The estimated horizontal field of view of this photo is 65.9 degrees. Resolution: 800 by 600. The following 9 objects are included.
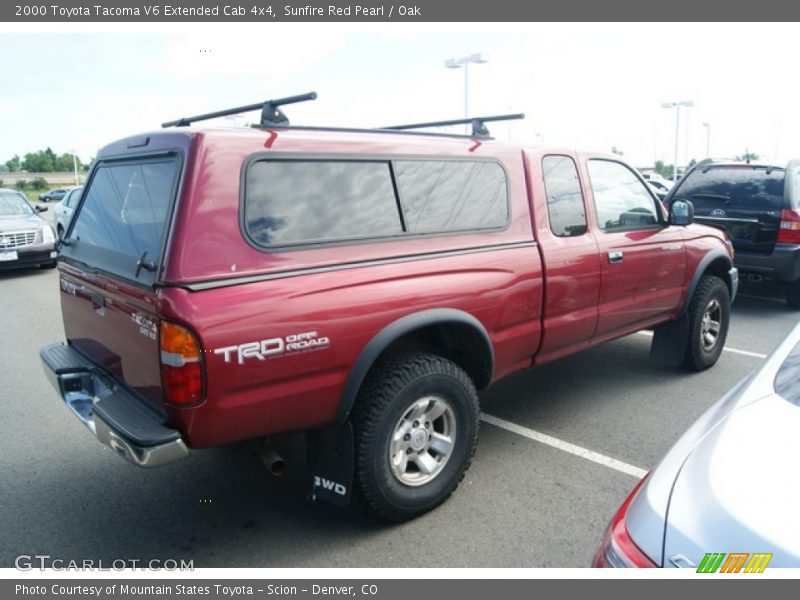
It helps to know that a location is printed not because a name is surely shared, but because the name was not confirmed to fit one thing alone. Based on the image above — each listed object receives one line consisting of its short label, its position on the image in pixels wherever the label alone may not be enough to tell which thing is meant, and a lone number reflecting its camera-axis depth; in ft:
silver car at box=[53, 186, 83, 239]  49.19
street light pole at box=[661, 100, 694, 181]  116.57
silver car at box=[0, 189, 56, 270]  35.55
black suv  24.82
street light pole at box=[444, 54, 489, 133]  68.39
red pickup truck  8.33
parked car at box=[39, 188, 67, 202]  140.53
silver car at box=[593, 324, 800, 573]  4.99
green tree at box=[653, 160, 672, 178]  199.31
